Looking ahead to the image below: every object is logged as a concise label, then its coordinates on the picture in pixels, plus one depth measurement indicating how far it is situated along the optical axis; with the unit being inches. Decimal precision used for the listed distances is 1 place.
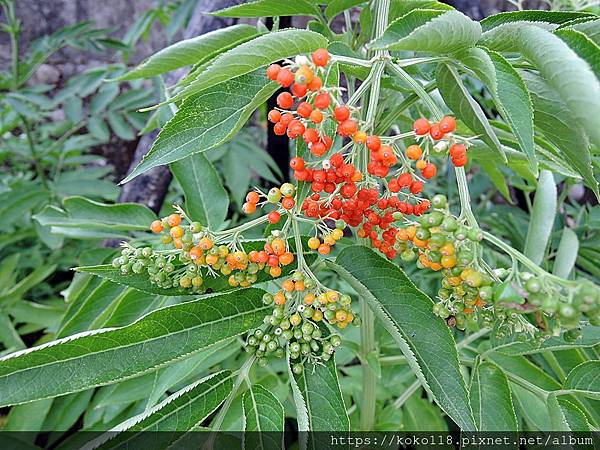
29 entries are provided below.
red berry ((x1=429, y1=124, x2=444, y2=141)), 5.8
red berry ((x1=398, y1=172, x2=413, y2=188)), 6.6
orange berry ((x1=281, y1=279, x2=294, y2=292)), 6.9
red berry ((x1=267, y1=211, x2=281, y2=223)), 6.8
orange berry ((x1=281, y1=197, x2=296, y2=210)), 6.6
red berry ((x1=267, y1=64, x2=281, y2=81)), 5.5
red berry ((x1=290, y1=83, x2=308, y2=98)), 5.4
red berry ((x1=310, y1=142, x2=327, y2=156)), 5.9
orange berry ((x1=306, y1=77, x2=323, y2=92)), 5.5
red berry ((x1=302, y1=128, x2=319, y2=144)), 5.9
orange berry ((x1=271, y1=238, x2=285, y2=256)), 6.8
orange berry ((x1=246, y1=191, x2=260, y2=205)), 7.0
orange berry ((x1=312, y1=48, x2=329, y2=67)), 5.4
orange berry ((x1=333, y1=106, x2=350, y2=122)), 5.6
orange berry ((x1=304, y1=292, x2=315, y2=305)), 6.9
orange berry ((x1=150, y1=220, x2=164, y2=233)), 7.2
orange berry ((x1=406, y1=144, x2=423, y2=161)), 6.1
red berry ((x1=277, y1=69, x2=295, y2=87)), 5.4
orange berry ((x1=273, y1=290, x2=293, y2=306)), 7.0
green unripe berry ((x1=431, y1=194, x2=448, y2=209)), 5.8
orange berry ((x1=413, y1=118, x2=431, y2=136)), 5.9
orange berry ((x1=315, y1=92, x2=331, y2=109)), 5.6
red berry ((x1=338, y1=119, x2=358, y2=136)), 5.7
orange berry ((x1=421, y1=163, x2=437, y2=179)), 6.3
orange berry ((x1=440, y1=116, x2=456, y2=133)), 5.7
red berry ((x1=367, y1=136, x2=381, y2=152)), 5.9
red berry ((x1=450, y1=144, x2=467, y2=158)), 5.8
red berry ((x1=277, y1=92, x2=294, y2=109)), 6.0
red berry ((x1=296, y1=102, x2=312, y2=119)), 5.7
